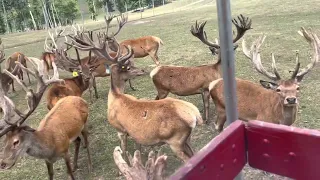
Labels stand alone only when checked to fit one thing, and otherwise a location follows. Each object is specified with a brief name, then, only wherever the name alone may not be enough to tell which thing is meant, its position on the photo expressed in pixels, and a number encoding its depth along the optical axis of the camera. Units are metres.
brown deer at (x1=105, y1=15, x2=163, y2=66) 9.52
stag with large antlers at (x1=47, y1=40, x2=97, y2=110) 5.68
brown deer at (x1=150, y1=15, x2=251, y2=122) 5.76
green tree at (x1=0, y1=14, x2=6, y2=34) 33.56
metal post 1.63
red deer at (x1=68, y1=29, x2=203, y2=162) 4.02
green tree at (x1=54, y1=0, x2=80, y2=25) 45.59
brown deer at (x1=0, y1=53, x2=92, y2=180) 3.69
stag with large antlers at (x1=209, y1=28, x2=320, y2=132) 4.05
